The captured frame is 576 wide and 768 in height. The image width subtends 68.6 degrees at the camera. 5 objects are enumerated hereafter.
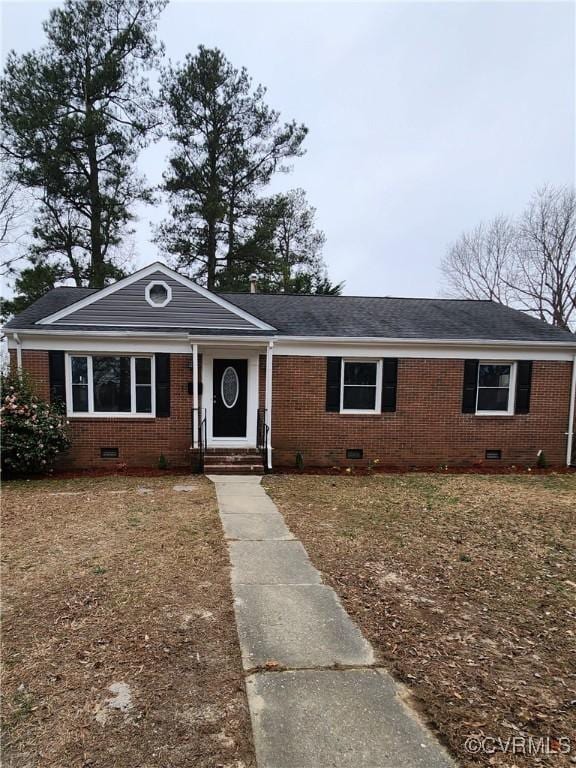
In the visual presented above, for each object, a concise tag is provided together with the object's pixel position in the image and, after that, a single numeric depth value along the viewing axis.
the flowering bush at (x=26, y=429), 8.27
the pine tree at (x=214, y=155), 19.39
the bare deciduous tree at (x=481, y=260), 25.61
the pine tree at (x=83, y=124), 16.89
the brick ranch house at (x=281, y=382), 9.34
